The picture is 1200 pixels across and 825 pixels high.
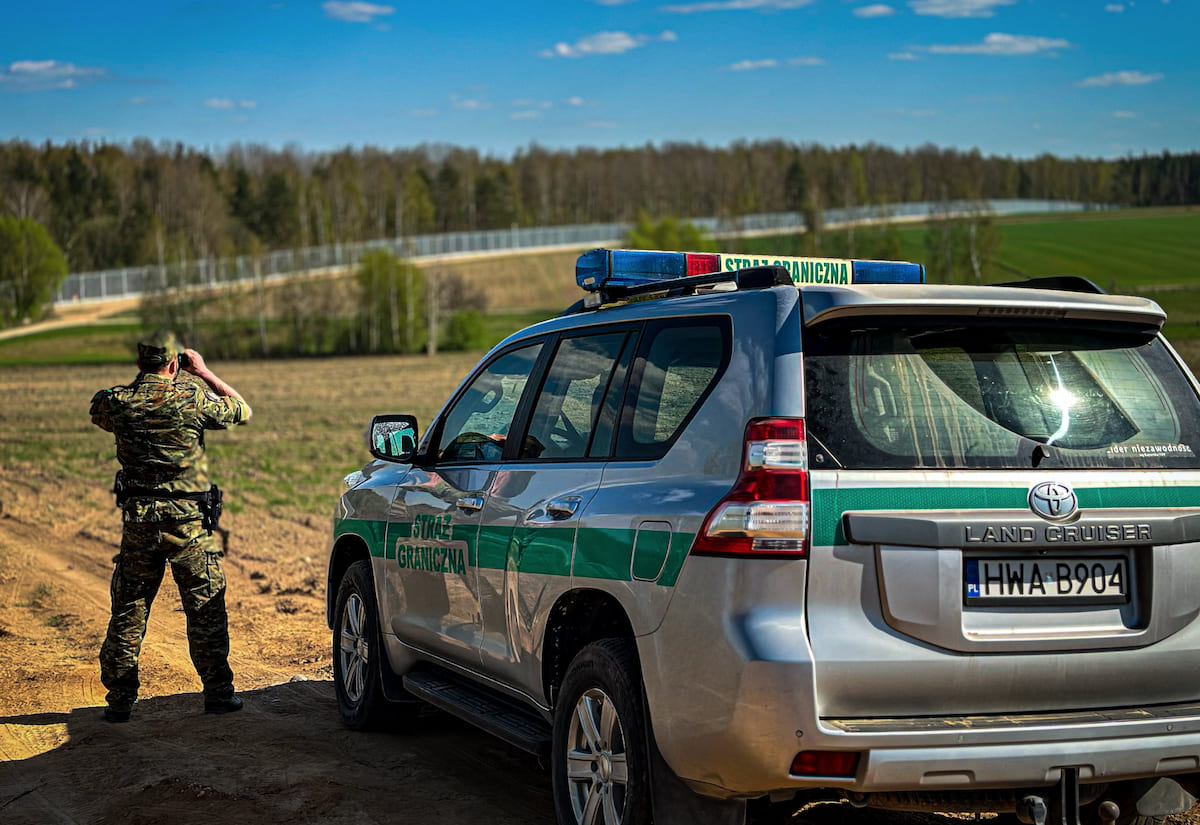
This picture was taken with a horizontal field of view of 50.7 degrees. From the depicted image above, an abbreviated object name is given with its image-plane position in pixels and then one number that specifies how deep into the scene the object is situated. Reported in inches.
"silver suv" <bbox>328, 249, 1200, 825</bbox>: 142.6
